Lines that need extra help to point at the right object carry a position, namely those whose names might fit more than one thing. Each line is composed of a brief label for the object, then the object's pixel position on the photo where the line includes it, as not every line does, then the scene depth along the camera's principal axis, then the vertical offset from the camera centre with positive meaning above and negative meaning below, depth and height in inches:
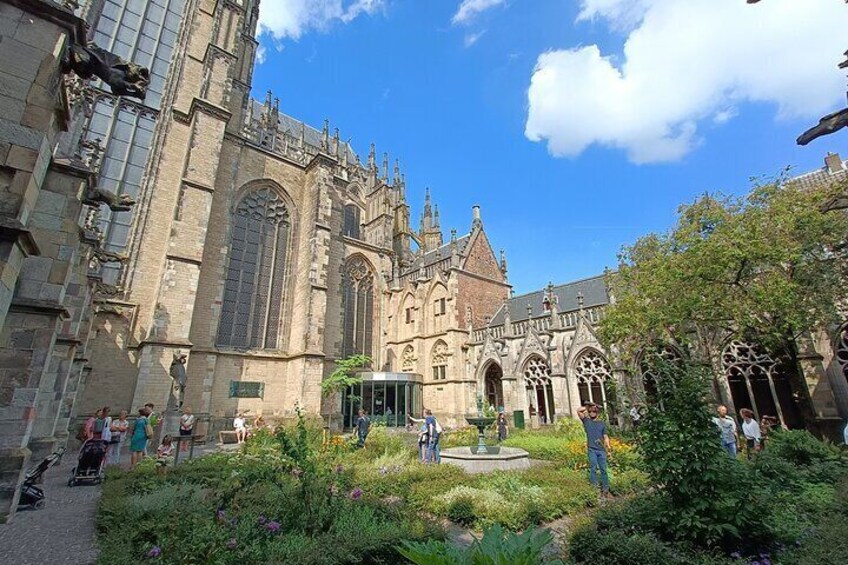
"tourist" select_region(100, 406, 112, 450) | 408.9 -31.8
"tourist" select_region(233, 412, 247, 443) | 636.7 -48.9
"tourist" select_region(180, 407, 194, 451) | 489.4 -31.7
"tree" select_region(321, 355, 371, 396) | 786.8 +35.7
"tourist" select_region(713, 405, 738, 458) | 346.6 -33.5
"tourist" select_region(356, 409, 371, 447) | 545.3 -43.7
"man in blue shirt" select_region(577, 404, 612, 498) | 301.4 -39.5
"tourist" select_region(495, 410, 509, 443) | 676.7 -55.3
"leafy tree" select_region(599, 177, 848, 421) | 454.0 +149.4
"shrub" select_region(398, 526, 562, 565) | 91.2 -38.2
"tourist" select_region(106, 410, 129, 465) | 432.8 -39.6
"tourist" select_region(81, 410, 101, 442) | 401.1 -28.1
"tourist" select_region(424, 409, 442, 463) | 448.8 -50.8
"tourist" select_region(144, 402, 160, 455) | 514.6 -29.7
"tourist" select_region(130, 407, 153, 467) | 396.2 -37.1
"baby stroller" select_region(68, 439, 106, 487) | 353.1 -57.3
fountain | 409.4 -66.7
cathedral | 401.1 +183.3
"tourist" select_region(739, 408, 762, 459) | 385.7 -35.3
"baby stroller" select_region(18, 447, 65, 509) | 258.7 -61.6
